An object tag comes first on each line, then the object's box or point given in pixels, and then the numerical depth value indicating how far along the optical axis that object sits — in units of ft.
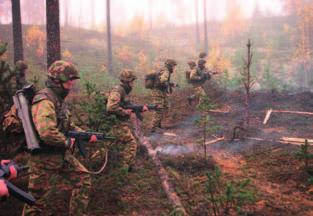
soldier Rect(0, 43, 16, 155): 16.98
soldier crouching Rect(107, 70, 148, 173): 22.00
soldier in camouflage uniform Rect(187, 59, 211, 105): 40.91
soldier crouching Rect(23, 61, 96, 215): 13.05
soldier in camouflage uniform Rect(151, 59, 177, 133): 35.65
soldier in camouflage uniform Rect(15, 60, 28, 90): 29.45
